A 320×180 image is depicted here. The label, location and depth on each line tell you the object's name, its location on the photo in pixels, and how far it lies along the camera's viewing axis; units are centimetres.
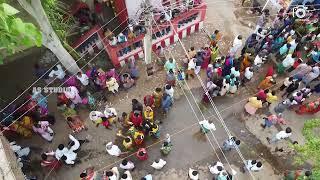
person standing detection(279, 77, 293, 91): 691
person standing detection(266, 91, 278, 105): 674
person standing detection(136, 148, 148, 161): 654
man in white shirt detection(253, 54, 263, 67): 725
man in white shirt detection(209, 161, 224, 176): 630
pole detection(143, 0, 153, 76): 593
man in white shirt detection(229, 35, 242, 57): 724
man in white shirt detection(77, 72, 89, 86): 694
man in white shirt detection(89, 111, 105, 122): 669
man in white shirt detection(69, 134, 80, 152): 639
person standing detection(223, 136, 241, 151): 648
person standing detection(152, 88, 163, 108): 678
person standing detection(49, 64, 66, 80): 725
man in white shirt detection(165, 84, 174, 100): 675
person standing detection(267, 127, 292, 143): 632
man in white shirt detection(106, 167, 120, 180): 604
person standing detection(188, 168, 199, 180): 627
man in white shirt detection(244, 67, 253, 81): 706
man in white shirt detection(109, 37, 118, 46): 721
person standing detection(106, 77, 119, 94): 704
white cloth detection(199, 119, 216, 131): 659
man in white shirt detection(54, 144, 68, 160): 620
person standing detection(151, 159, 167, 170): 656
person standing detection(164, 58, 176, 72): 699
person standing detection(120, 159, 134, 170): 630
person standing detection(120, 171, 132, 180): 604
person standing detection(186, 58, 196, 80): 722
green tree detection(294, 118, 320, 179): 508
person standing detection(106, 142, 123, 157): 648
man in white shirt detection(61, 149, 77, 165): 640
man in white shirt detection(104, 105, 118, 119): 671
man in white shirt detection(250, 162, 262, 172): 612
